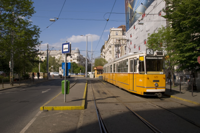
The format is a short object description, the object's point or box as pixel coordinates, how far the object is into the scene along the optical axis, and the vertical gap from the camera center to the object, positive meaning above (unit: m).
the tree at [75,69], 100.58 +1.46
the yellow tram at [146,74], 10.76 -0.22
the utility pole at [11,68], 21.25 +0.51
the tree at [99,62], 72.56 +4.05
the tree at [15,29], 20.01 +5.45
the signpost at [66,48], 8.50 +1.20
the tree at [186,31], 11.28 +2.83
